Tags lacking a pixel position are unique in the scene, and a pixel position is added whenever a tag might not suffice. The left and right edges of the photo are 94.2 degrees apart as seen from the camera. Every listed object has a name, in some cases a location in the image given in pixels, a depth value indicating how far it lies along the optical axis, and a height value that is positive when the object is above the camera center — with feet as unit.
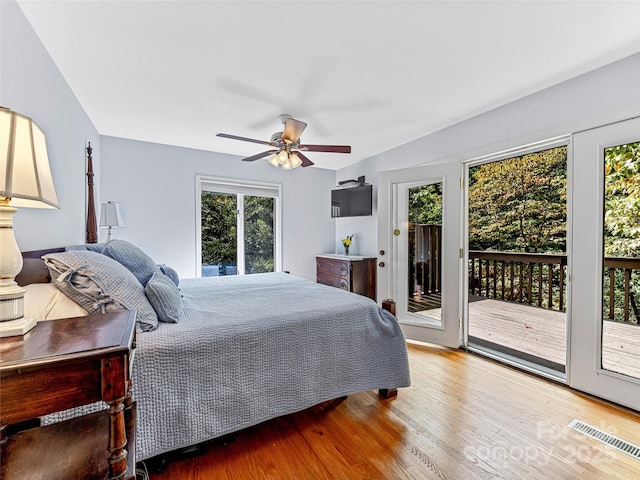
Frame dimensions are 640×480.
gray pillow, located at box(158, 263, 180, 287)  8.16 -1.02
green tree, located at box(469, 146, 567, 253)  14.96 +1.80
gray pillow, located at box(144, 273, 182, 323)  5.26 -1.16
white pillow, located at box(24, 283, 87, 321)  3.80 -0.92
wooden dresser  13.89 -1.79
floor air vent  5.42 -3.89
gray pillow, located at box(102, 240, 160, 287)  6.08 -0.46
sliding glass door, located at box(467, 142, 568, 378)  12.10 -0.84
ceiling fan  9.04 +2.88
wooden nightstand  2.52 -1.39
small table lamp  10.02 +0.68
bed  4.44 -2.15
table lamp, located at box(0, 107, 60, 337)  2.80 +0.49
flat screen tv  14.87 +1.82
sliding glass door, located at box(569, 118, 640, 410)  6.81 -0.60
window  14.21 +0.47
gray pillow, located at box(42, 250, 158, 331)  4.31 -0.74
